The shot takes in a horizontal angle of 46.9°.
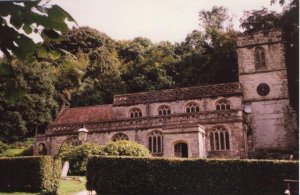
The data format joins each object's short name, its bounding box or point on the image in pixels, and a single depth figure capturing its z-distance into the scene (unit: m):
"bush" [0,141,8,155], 34.32
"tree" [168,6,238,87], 41.88
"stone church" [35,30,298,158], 27.05
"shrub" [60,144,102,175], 23.31
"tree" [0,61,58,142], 38.12
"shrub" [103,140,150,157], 21.03
